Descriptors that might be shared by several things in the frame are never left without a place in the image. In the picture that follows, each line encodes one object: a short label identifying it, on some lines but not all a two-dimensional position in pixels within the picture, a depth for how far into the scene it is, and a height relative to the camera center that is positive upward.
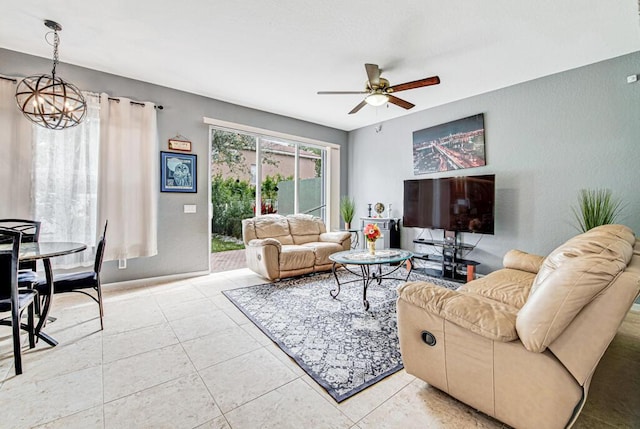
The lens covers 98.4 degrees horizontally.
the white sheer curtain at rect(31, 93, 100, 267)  3.01 +0.35
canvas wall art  4.01 +1.04
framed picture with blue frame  3.87 +0.58
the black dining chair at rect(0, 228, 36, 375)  1.75 -0.47
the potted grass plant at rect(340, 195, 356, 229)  5.54 -0.01
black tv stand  3.90 -0.67
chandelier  2.52 +1.04
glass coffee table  2.83 -0.49
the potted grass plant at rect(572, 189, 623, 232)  2.82 +0.05
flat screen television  3.67 +0.13
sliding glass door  4.54 +0.64
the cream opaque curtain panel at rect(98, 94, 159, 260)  3.38 +0.45
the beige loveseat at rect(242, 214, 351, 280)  3.73 -0.48
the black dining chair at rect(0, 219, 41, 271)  2.54 -0.16
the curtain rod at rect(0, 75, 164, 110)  2.87 +1.42
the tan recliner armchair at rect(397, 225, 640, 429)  1.07 -0.56
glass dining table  2.04 -0.30
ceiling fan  2.72 +1.32
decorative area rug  1.79 -1.00
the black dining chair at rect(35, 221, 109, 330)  2.23 -0.57
